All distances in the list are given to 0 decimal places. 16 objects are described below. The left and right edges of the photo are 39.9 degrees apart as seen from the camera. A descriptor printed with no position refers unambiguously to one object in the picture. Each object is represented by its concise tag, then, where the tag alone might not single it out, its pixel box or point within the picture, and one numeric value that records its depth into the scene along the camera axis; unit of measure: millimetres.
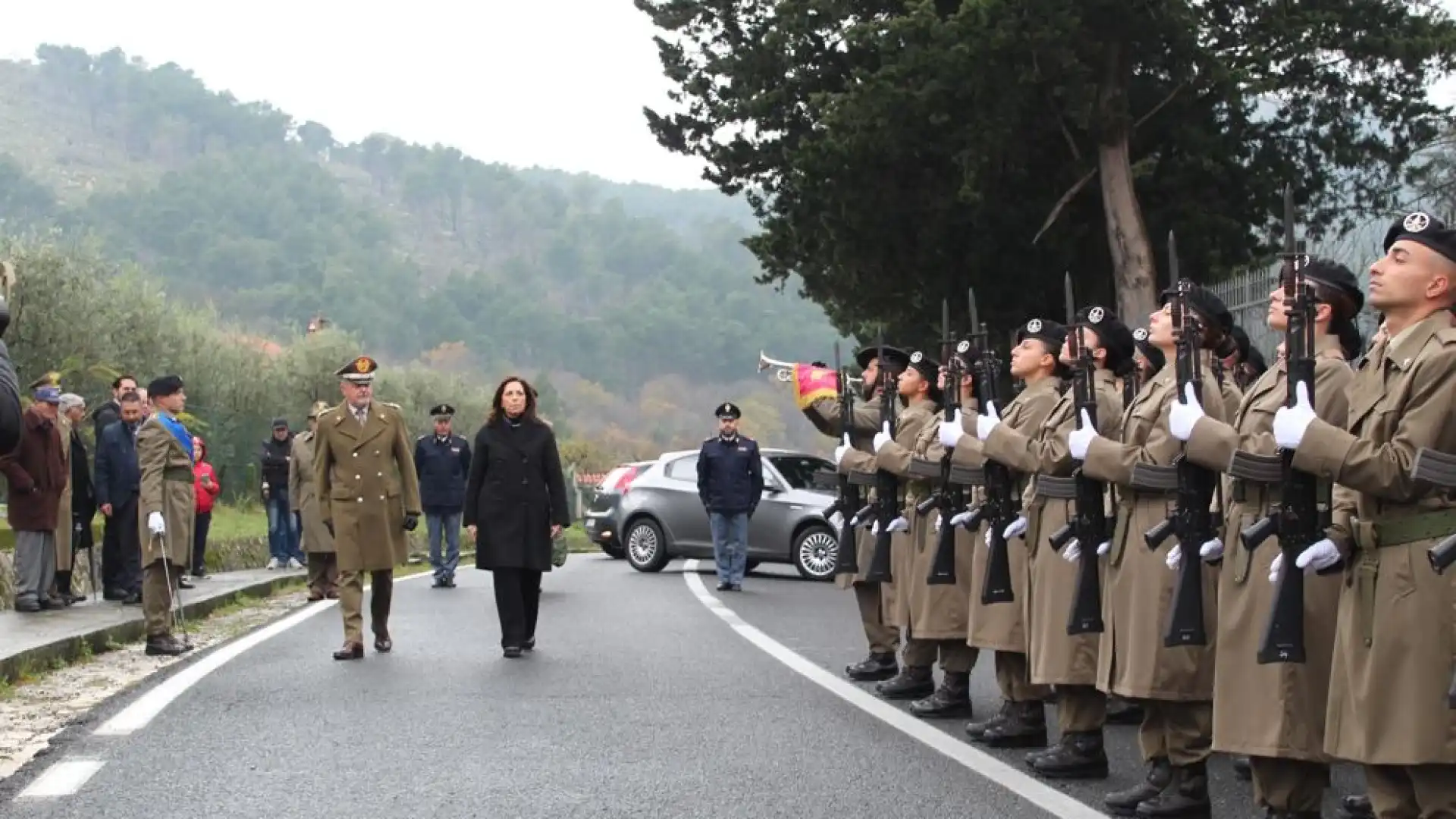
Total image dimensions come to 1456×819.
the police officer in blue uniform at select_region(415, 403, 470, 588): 21656
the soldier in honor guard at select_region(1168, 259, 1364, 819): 5879
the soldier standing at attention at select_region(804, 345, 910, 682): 11000
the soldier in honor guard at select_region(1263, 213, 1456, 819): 5051
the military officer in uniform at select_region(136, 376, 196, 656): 12727
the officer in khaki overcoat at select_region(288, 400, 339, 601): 18797
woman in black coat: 12984
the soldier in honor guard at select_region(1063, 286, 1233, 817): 6805
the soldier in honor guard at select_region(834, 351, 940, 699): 10094
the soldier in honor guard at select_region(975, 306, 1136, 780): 7621
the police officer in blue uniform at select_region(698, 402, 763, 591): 20406
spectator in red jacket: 19984
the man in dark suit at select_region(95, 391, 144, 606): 16375
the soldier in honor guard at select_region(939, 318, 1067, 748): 8445
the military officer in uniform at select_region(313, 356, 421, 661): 12672
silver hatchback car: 23078
